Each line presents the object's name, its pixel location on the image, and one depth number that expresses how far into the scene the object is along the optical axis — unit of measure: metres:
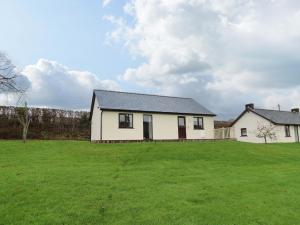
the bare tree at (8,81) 10.26
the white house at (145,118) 18.47
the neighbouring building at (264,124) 27.98
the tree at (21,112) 20.00
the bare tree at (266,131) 26.41
